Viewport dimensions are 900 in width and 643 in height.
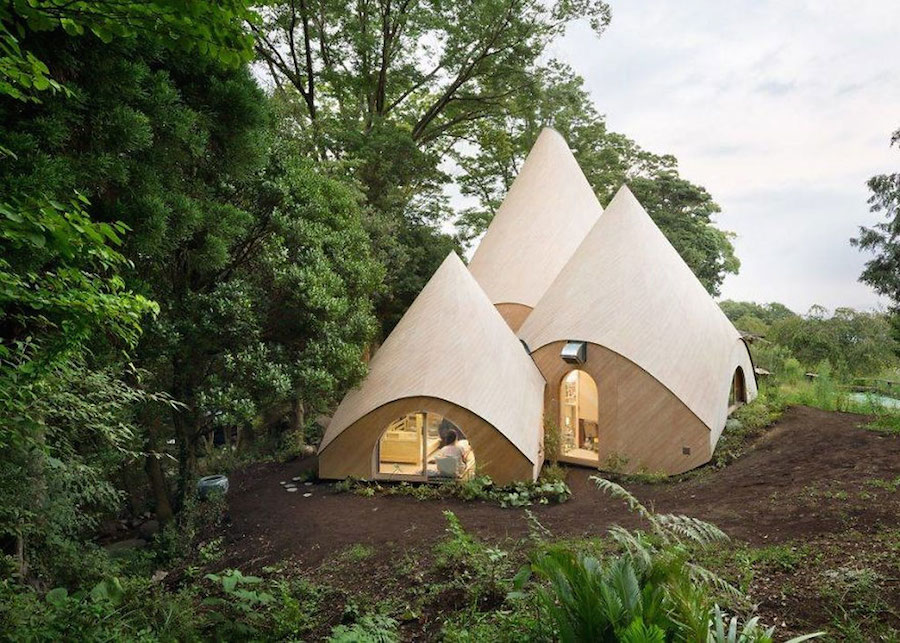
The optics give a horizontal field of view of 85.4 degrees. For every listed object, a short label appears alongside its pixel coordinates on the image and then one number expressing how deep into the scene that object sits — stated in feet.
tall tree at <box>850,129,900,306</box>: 41.68
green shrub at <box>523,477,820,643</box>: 8.93
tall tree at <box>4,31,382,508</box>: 17.37
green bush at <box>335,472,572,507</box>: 29.86
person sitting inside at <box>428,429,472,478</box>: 32.99
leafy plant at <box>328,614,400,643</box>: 11.81
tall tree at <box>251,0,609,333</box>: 51.93
